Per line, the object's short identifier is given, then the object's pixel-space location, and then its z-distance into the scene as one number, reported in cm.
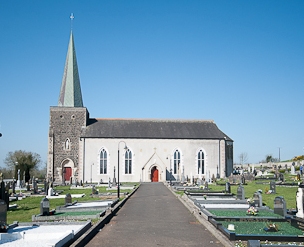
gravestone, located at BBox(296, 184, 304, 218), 1356
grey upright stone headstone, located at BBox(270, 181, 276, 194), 2674
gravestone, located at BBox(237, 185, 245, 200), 2332
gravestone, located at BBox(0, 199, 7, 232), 1223
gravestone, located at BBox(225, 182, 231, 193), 2894
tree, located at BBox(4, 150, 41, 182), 5725
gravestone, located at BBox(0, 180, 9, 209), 2006
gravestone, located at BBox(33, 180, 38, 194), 3375
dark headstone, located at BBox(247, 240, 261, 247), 854
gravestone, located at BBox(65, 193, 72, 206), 2058
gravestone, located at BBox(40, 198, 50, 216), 1650
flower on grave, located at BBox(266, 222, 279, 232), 1166
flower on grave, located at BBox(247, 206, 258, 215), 1557
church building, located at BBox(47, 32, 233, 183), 5078
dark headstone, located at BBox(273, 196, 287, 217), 1534
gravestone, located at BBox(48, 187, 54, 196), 2966
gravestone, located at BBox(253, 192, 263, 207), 1845
